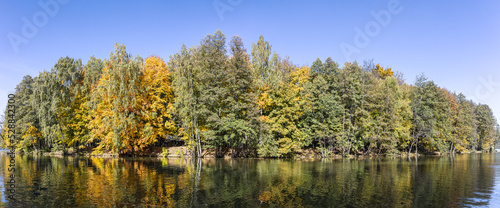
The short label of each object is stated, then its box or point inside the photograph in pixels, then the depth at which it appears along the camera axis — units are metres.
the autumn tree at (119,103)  57.28
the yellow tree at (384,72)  108.00
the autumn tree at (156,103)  60.41
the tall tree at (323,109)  64.88
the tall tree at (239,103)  57.72
